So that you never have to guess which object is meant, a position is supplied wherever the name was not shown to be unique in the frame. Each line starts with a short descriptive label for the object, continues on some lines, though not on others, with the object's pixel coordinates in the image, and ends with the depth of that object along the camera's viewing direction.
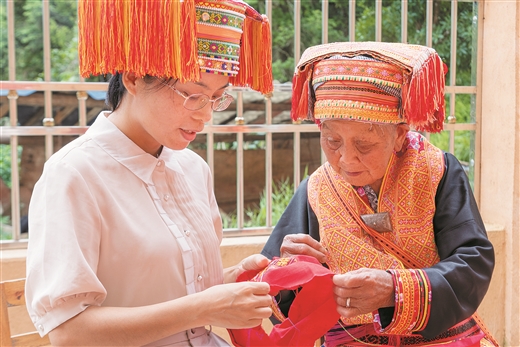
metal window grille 3.20
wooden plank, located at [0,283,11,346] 2.09
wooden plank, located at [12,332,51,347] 2.18
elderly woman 2.10
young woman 1.60
